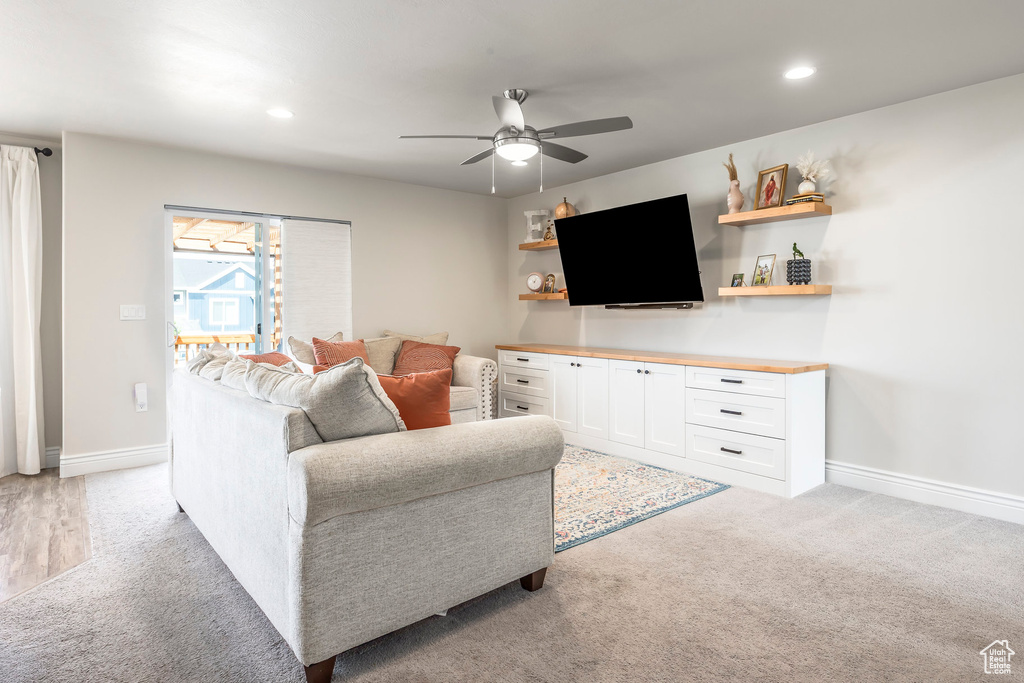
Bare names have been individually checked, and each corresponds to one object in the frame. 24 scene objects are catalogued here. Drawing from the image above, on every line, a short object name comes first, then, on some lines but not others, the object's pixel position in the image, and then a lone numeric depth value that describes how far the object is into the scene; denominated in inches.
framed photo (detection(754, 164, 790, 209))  150.4
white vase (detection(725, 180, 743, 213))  157.6
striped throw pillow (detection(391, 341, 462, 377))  191.2
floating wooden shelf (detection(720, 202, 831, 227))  139.9
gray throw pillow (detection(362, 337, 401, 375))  193.6
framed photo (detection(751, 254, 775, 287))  155.7
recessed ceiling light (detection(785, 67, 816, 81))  114.9
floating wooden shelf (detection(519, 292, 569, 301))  211.7
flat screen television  162.7
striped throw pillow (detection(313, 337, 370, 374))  175.3
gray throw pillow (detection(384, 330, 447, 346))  209.2
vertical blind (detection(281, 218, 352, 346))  191.8
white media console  135.9
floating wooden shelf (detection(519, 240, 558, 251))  210.2
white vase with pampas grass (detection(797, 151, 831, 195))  141.3
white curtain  155.9
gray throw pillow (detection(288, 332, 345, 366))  177.9
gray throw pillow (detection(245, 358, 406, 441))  69.2
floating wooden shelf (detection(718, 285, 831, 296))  142.6
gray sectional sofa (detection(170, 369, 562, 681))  64.2
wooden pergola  176.7
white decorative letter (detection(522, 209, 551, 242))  221.8
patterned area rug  115.8
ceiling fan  110.2
